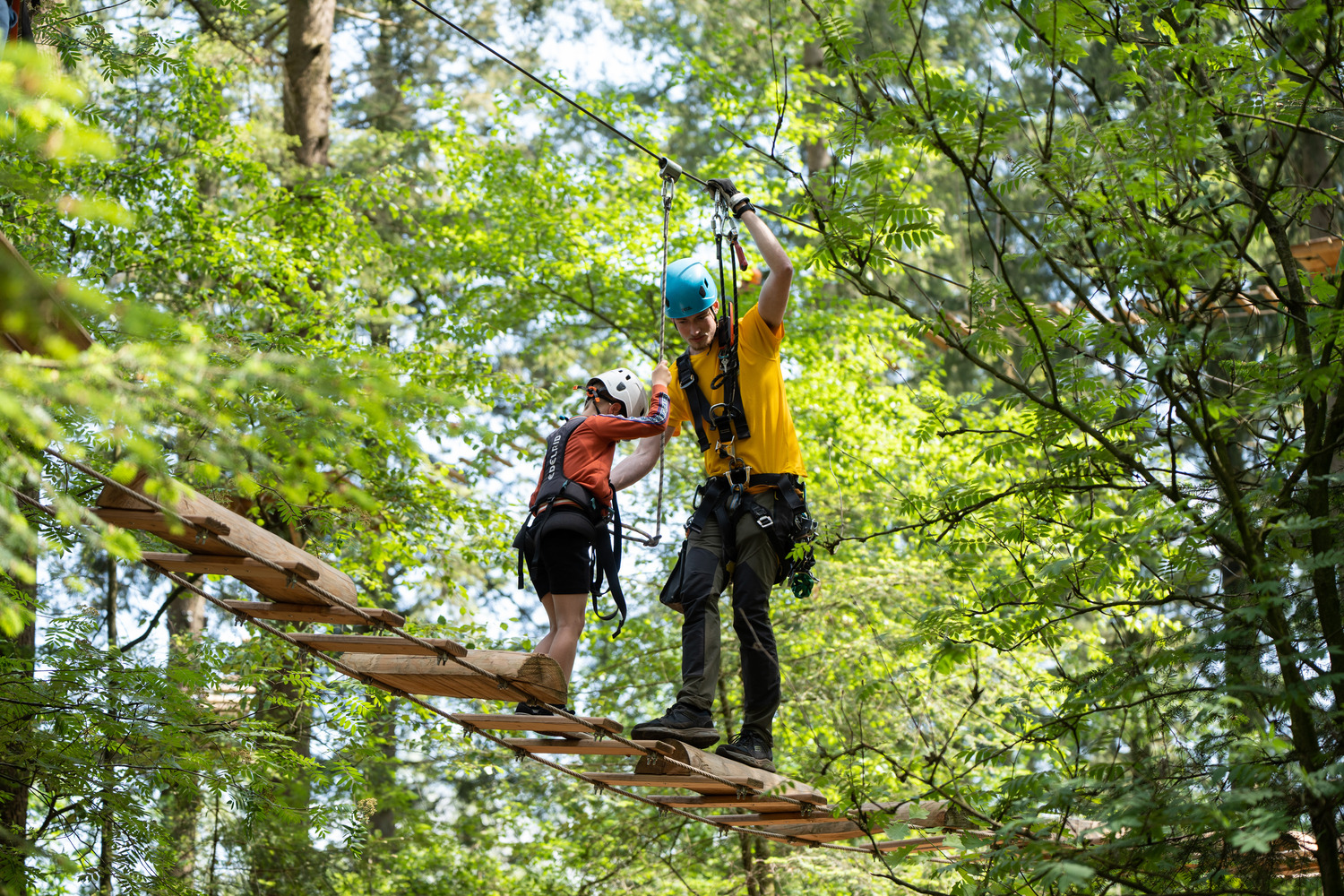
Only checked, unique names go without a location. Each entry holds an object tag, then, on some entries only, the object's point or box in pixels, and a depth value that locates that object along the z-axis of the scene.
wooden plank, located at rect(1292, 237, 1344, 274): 12.87
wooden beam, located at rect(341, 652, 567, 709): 7.32
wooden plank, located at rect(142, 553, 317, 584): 6.73
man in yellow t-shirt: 8.31
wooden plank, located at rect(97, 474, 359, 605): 6.33
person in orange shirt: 8.56
